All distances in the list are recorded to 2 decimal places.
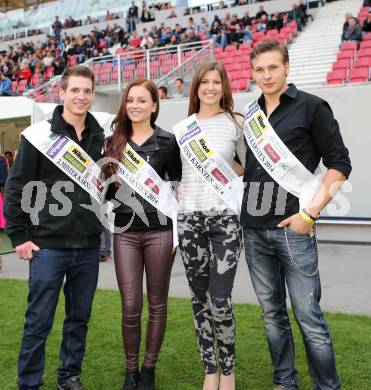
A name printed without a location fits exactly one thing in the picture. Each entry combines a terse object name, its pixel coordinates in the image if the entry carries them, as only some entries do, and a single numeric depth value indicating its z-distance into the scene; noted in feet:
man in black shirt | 7.12
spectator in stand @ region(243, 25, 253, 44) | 45.44
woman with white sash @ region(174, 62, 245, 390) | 7.86
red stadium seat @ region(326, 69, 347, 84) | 31.81
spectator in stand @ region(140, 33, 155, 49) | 51.57
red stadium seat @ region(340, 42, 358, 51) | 36.12
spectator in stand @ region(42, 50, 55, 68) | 58.34
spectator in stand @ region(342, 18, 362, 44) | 36.99
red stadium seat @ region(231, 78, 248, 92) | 35.01
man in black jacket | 7.93
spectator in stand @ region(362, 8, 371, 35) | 38.11
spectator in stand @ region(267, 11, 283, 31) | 47.70
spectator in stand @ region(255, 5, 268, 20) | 52.12
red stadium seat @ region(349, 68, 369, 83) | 30.22
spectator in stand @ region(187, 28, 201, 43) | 45.74
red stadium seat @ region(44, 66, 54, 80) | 55.36
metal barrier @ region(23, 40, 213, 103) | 39.96
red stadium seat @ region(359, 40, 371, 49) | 34.41
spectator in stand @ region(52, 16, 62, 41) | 75.20
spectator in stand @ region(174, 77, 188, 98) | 31.76
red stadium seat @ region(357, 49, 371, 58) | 32.94
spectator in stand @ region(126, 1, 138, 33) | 67.88
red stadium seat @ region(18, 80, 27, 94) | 56.03
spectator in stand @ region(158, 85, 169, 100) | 29.55
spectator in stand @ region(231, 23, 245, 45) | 46.10
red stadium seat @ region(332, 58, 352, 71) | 33.13
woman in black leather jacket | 8.31
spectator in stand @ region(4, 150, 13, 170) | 30.63
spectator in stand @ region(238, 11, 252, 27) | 50.49
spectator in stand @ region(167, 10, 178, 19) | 65.62
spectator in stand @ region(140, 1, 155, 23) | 68.03
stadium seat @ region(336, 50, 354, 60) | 34.51
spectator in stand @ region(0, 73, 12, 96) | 49.80
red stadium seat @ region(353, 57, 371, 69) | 31.19
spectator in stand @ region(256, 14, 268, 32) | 49.26
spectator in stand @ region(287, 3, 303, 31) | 48.95
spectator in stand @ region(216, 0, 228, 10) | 62.29
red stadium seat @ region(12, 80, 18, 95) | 55.89
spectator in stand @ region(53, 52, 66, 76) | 54.34
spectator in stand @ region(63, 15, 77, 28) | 77.71
